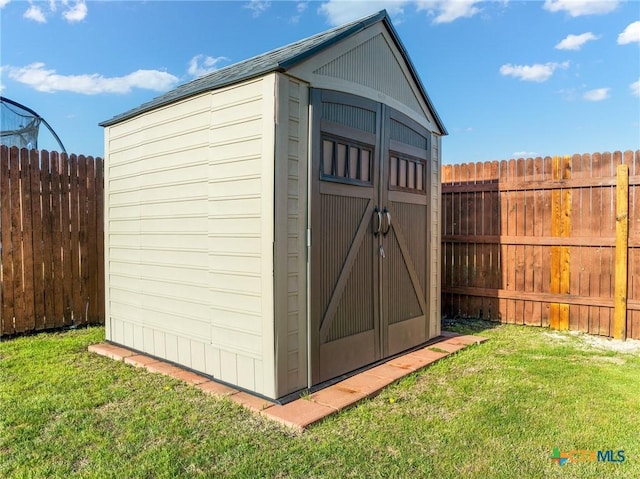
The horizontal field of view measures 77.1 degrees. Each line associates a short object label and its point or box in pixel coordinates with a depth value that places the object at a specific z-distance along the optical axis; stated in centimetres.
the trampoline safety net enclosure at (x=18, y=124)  592
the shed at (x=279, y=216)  272
